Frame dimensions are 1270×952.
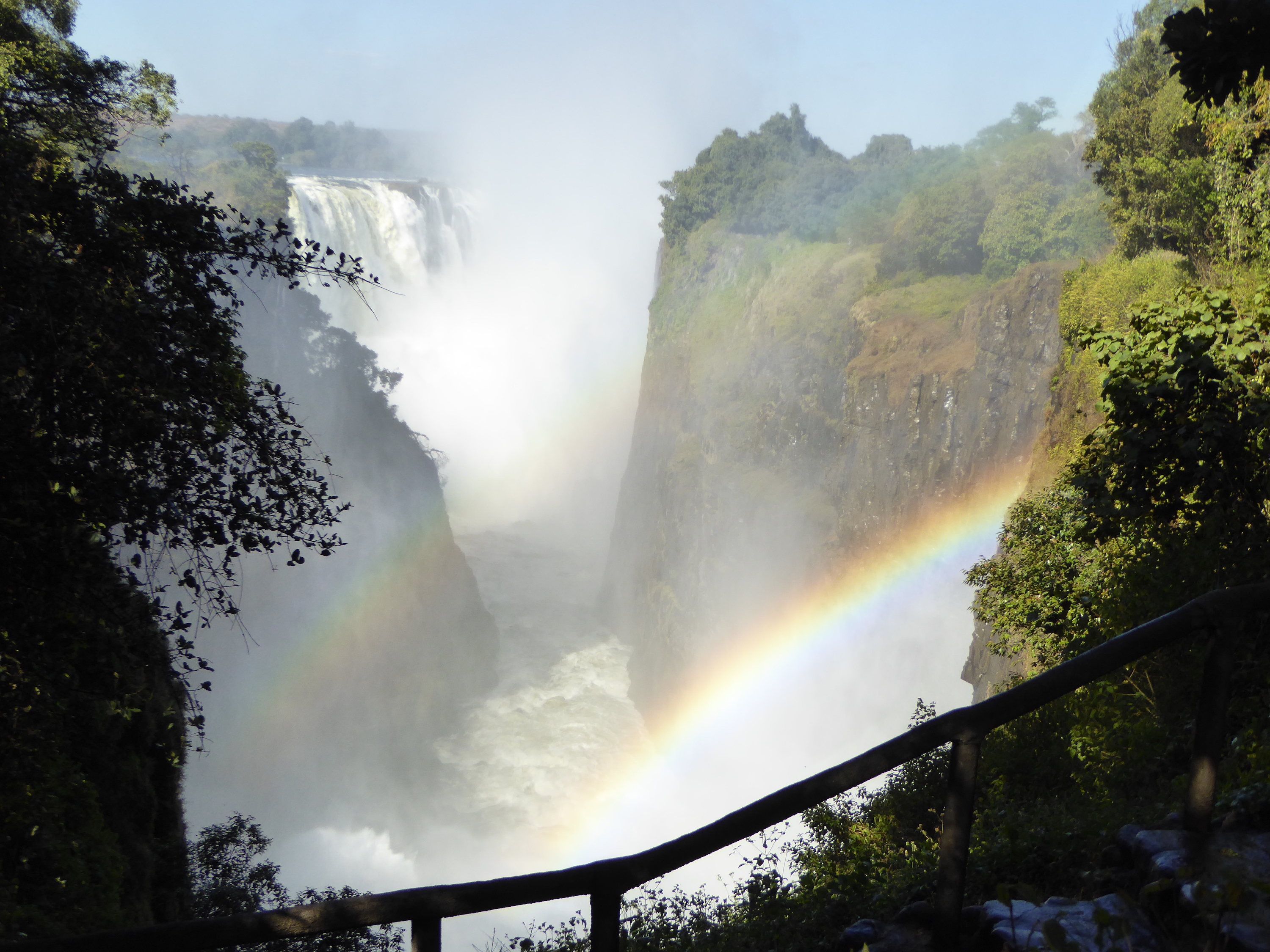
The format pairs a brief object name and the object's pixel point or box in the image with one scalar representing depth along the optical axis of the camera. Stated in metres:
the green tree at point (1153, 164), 18.95
